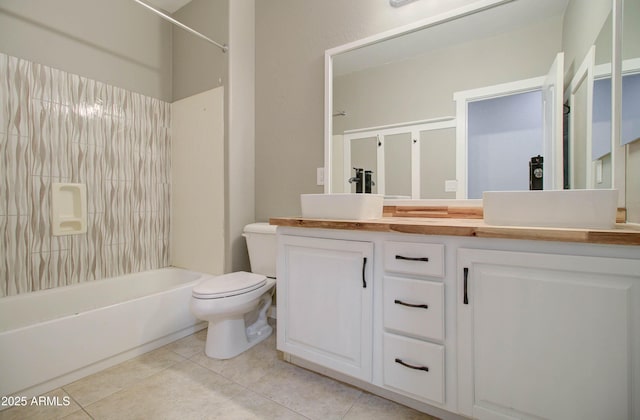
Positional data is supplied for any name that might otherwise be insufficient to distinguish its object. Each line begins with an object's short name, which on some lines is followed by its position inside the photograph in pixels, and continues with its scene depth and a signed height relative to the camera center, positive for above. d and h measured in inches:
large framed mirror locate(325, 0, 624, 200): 50.1 +23.3
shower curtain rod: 71.1 +48.9
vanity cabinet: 33.4 -16.1
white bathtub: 50.6 -25.7
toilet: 62.1 -20.7
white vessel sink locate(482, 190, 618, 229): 37.0 -0.1
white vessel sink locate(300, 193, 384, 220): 53.2 +0.4
